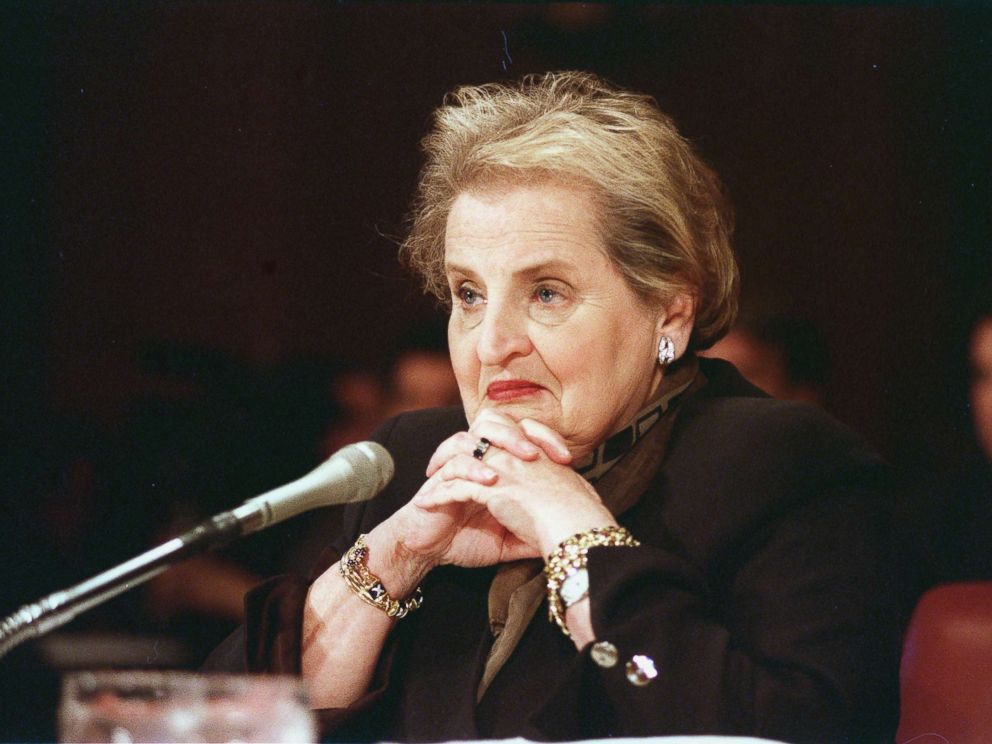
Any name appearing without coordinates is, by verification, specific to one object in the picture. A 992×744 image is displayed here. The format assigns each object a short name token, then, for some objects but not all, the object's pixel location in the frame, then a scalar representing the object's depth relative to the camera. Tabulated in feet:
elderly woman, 10.21
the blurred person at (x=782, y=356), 10.76
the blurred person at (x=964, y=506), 10.59
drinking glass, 9.95
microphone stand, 9.89
